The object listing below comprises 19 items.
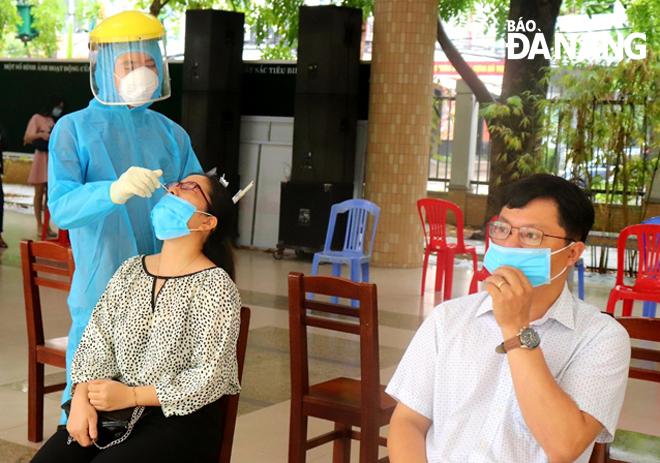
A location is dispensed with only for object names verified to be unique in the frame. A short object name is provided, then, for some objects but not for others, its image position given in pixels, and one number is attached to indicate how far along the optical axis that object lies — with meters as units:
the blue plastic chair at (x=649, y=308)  5.62
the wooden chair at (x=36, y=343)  3.19
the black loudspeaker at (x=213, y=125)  9.11
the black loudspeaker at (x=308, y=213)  8.59
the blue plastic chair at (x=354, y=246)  6.16
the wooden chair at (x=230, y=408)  2.33
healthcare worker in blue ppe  2.53
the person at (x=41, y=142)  9.12
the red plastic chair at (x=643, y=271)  5.20
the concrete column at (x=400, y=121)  8.38
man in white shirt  1.59
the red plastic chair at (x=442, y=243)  6.87
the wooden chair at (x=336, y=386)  2.50
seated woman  2.17
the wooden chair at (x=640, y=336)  2.19
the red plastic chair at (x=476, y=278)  6.24
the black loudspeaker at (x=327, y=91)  8.45
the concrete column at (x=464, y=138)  11.95
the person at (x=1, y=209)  8.35
